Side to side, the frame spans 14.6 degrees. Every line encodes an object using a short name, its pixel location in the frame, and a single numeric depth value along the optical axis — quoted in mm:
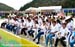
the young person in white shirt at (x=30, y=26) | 4445
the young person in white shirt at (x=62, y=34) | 4004
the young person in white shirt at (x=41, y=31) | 4300
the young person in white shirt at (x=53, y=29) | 4133
